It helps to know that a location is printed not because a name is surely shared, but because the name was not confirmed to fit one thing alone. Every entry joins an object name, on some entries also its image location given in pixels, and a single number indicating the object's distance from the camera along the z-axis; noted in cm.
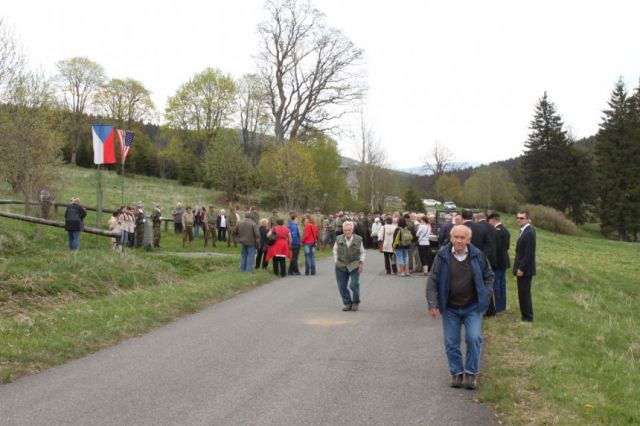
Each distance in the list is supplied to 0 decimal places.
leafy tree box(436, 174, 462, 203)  10044
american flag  2320
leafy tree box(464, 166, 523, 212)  7856
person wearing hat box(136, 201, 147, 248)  2200
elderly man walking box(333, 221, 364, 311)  1205
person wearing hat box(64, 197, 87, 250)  1741
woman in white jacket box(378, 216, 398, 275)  1850
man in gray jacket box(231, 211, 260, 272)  1769
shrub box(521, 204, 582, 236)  5591
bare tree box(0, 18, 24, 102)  1884
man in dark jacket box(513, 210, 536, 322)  1031
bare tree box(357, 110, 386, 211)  5622
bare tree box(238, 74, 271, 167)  6438
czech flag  1966
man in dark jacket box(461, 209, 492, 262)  1111
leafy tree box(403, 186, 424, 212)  6512
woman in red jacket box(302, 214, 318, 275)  1862
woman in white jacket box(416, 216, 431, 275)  1792
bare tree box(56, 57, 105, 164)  7212
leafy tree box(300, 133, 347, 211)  5012
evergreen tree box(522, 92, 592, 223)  6650
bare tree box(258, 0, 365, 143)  4800
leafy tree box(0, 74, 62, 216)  2122
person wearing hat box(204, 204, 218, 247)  2520
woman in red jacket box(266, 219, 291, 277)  1766
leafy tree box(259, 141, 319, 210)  4275
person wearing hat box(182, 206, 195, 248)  2430
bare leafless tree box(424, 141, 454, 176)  10775
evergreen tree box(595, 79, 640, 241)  5725
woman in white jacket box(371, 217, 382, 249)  2534
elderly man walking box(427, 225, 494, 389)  673
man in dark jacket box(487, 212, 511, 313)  1122
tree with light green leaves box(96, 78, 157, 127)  7369
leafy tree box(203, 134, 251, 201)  4341
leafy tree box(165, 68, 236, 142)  6594
